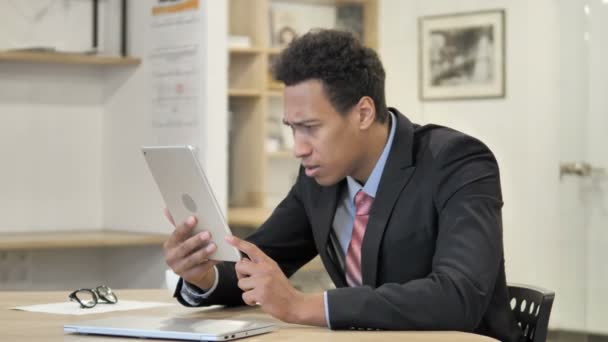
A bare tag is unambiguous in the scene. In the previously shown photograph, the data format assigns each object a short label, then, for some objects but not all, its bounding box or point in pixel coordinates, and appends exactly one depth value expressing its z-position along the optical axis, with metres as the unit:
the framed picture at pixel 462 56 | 4.71
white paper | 2.30
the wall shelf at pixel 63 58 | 4.52
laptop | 1.85
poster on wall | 4.55
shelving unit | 6.07
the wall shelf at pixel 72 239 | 4.28
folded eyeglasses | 2.39
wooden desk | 1.88
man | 1.97
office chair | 2.22
